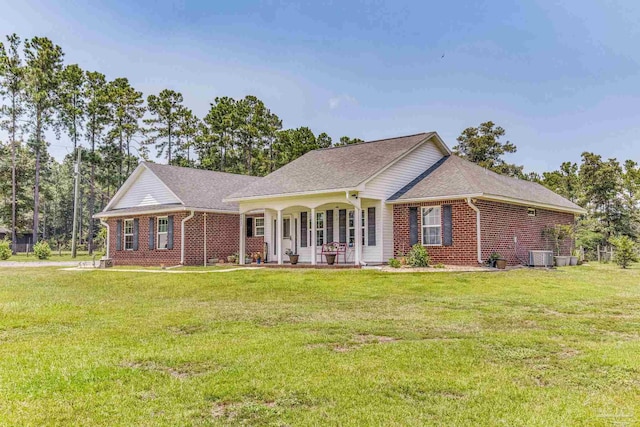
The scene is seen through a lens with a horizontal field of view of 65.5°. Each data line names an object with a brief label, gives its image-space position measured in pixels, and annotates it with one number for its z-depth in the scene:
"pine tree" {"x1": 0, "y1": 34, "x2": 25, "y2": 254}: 40.07
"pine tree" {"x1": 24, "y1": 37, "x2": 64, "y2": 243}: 40.12
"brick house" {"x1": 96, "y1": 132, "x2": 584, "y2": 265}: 17.48
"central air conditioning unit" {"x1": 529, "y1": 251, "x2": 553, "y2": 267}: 18.48
